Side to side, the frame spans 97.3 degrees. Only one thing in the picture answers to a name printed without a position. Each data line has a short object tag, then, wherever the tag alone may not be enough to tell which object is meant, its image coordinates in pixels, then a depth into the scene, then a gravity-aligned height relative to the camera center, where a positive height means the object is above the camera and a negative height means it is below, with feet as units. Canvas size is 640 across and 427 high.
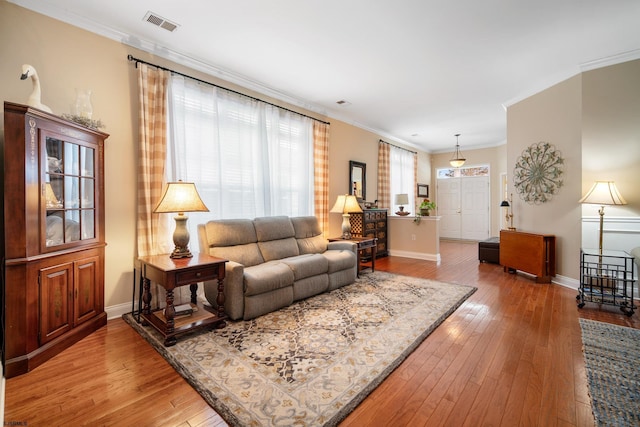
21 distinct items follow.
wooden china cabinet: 6.32 -0.65
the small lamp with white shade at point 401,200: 21.00 +0.61
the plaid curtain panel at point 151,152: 9.71 +2.01
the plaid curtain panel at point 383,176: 21.84 +2.50
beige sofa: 9.05 -2.06
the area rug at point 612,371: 5.10 -3.71
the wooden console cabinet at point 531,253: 13.28 -2.29
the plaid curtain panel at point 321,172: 16.37 +2.12
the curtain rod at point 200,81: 9.70 +5.16
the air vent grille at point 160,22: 8.61 +5.93
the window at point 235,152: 10.82 +2.53
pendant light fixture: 23.26 +5.15
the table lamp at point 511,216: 15.46 -0.48
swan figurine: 6.83 +3.07
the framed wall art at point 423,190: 28.35 +1.85
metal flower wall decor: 13.46 +1.74
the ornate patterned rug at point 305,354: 5.23 -3.62
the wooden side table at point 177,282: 7.57 -2.06
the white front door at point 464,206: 27.07 +0.16
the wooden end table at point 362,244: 14.33 -1.84
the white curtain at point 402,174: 23.66 +3.01
